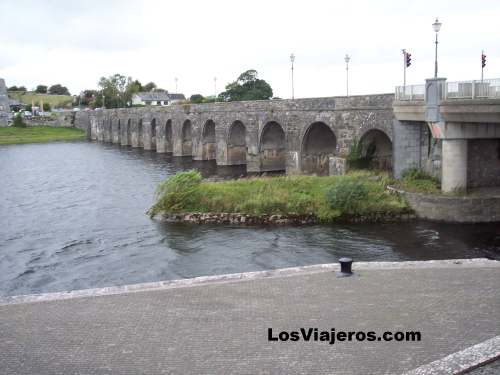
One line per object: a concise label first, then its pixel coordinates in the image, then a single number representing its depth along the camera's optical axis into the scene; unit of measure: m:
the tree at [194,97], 147.06
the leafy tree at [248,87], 100.81
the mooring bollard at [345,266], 15.89
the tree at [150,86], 181.12
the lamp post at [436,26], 25.41
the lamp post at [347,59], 45.75
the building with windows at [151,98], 151.38
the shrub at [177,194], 30.90
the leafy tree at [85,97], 184.12
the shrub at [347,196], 28.83
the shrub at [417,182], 29.70
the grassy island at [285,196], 28.89
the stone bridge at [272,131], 35.66
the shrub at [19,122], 123.88
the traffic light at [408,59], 30.66
